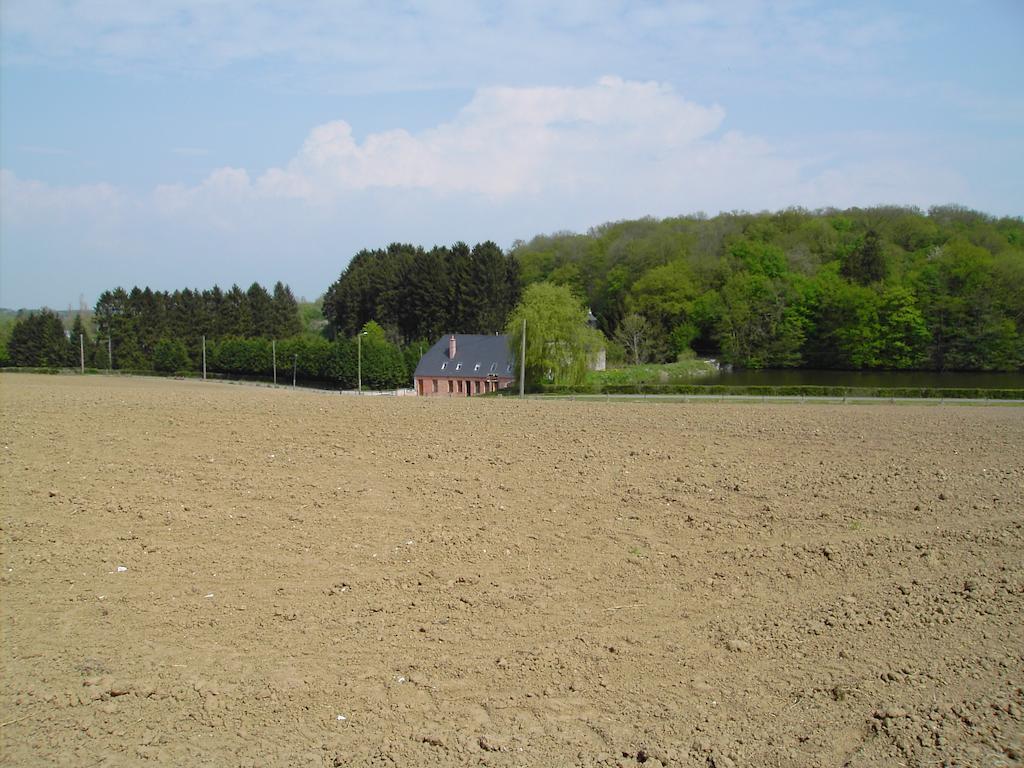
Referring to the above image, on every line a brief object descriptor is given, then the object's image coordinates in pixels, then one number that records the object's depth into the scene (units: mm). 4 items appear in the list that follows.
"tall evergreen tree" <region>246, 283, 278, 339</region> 110562
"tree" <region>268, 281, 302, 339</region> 111625
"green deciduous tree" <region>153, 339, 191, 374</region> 94000
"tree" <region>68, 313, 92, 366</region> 96812
